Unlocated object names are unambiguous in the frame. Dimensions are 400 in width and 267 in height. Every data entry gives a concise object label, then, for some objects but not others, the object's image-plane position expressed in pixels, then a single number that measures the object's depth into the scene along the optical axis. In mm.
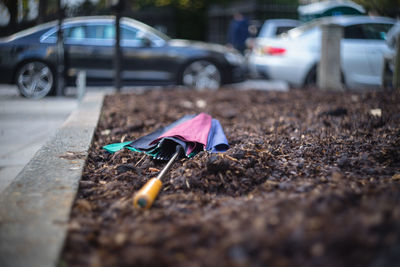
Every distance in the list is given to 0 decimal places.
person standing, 14489
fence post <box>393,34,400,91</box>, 6609
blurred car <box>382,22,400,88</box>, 7117
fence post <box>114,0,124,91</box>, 7642
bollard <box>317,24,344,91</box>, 7711
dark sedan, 8742
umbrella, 3281
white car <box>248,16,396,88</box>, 8414
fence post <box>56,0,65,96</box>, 8445
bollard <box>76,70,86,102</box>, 6852
